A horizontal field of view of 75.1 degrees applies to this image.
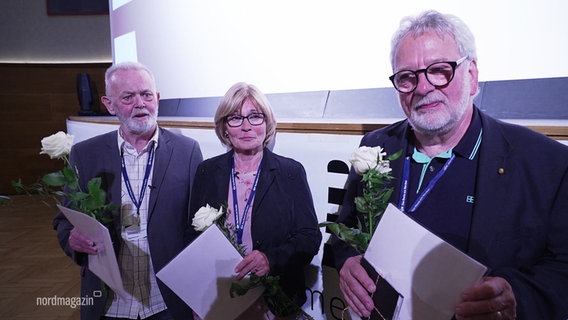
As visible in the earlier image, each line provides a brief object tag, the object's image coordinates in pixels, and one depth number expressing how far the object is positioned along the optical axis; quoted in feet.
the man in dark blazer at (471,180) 3.26
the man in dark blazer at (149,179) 5.47
